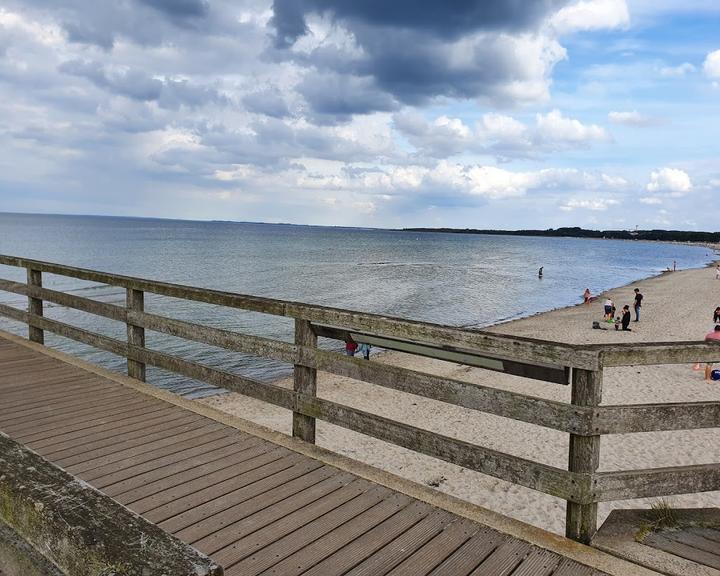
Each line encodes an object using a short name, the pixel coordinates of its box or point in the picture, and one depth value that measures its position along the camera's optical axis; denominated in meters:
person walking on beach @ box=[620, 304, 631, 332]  26.67
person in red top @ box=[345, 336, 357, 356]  16.66
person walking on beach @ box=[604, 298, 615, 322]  28.17
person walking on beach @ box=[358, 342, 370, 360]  19.19
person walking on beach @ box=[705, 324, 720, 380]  14.97
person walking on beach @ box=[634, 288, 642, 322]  29.02
